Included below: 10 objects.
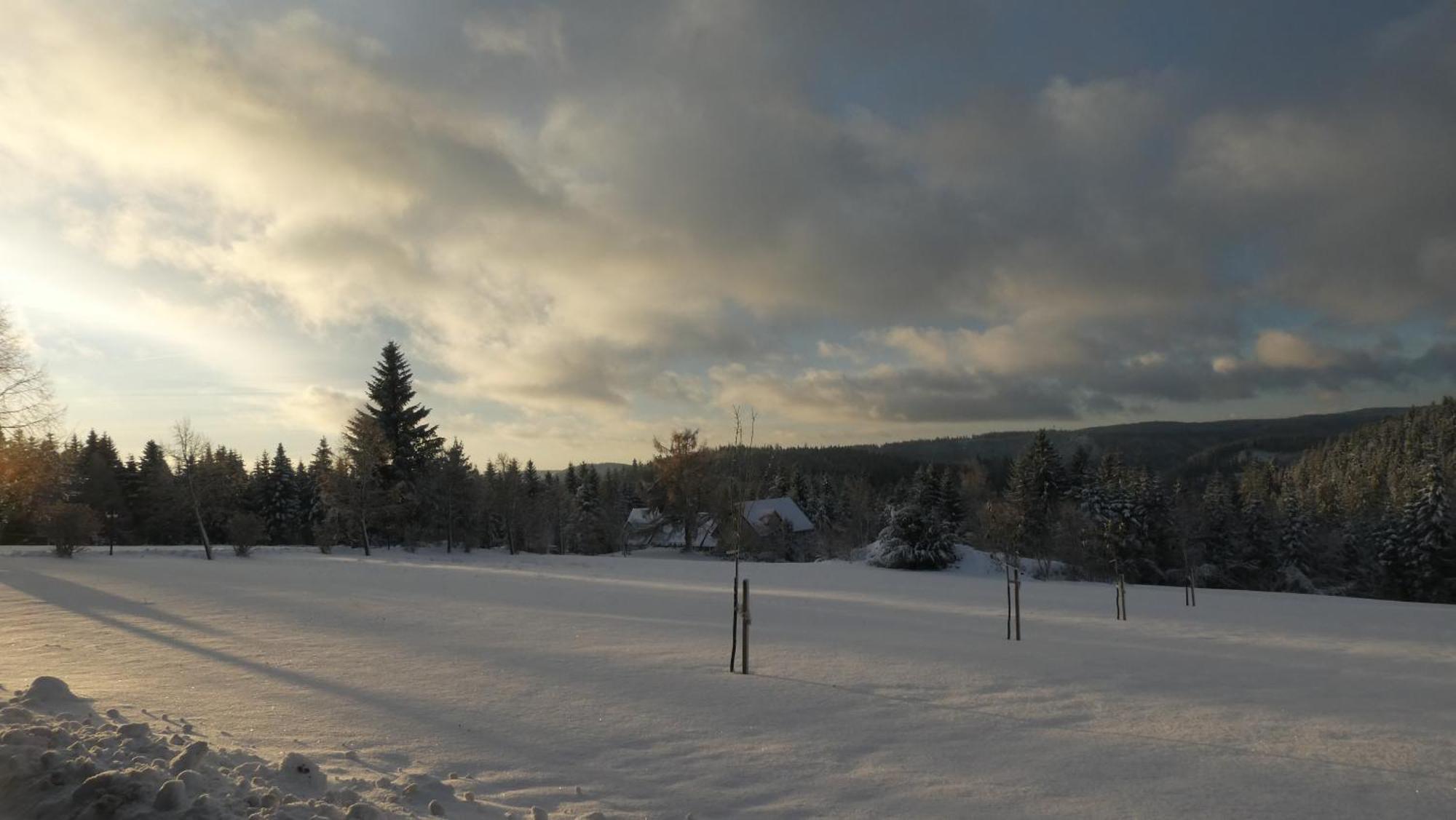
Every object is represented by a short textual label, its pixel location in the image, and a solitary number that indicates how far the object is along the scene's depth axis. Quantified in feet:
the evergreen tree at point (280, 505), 200.13
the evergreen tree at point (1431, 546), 138.51
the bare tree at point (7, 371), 67.01
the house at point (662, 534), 184.65
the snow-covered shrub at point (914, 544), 124.67
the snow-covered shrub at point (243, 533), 116.47
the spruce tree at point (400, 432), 146.92
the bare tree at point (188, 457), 127.54
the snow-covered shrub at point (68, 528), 105.40
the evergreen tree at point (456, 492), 143.23
